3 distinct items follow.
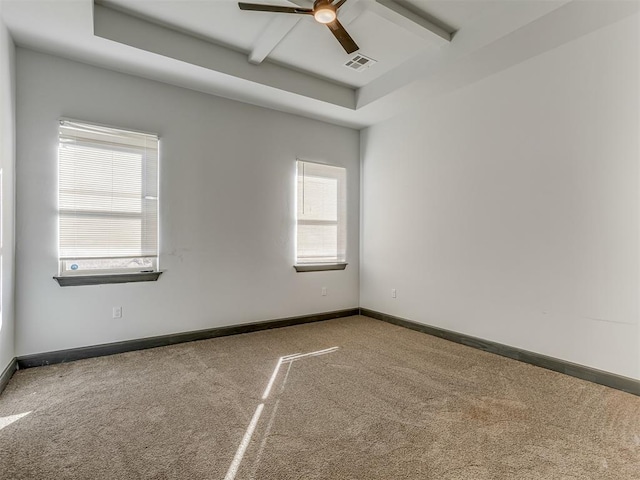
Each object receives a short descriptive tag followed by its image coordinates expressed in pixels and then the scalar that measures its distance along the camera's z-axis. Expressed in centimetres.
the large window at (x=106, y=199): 308
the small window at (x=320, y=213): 454
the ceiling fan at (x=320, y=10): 241
